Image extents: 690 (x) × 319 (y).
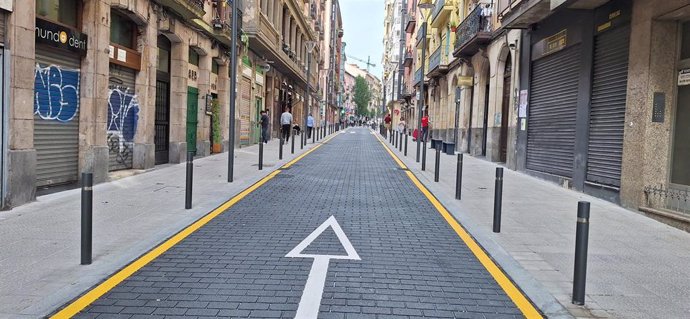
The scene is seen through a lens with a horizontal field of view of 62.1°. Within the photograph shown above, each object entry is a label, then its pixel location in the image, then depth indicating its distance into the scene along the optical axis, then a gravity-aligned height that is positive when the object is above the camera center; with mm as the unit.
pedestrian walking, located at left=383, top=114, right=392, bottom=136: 46959 +948
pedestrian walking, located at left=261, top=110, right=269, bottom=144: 27570 +338
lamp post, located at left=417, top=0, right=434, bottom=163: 18041 +1190
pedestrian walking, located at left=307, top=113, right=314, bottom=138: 35647 +346
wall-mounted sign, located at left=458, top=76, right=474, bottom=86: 26573 +2650
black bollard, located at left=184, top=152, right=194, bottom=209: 8750 -937
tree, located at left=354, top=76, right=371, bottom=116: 133875 +9457
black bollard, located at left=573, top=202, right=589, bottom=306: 4652 -925
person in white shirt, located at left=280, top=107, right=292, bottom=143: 28031 +429
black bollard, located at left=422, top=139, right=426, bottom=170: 16394 -708
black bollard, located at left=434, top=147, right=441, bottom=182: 13285 -691
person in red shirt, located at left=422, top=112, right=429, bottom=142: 32200 +717
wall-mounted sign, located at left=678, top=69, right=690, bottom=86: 8914 +1089
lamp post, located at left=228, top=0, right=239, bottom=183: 12344 +869
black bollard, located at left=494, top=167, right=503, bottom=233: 7594 -820
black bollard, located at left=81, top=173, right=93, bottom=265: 5543 -917
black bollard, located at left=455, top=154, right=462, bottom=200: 10547 -875
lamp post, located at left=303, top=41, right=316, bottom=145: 39844 +6057
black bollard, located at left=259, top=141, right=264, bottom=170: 15125 -701
